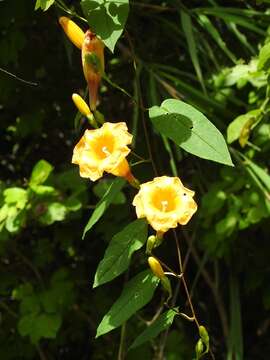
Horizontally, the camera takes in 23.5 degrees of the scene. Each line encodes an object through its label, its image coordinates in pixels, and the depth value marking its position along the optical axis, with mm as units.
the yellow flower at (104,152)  1057
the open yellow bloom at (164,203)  1008
